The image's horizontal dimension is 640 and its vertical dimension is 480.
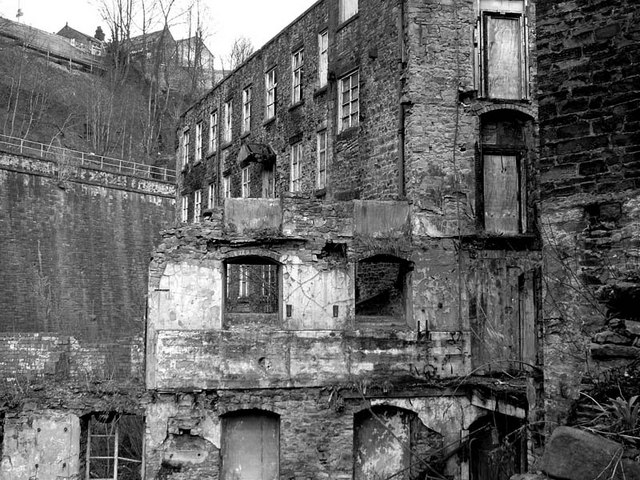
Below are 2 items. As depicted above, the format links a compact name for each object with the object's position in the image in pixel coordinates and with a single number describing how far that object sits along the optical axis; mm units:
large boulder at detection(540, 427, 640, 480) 4938
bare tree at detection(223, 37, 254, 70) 47344
